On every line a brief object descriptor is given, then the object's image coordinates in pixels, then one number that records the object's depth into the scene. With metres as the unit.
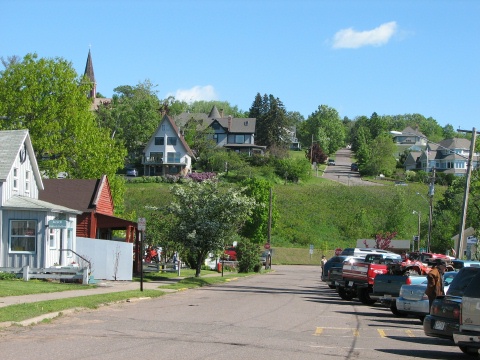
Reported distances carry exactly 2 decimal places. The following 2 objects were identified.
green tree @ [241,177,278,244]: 86.94
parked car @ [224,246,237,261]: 67.78
